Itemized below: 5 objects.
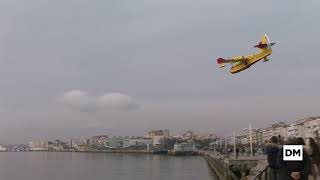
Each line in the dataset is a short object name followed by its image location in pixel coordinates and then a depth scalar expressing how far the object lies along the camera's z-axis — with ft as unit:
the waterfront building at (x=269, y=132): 588.01
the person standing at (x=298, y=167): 25.88
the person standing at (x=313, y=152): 26.48
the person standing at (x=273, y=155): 29.73
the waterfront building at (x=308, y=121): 483.76
